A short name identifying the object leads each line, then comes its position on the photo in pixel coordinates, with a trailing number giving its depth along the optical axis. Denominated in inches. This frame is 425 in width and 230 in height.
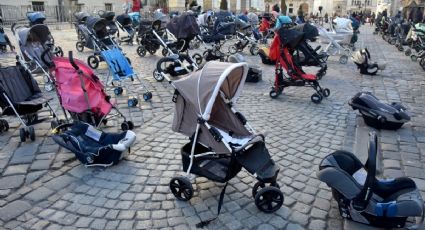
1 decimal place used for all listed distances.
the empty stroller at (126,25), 598.3
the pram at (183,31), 427.5
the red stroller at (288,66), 301.7
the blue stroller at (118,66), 279.6
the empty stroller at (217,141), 146.3
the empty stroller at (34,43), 315.3
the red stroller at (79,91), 201.0
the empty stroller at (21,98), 211.9
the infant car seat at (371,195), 126.6
